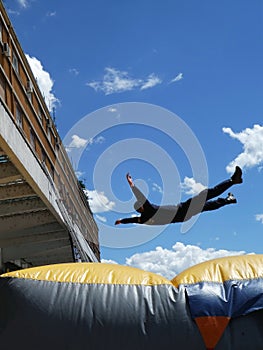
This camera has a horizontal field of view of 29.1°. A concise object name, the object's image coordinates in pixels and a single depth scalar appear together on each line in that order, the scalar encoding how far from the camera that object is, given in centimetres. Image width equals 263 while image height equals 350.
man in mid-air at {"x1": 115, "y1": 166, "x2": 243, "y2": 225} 966
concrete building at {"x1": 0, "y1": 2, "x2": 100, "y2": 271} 1123
